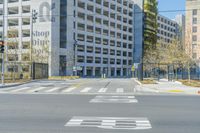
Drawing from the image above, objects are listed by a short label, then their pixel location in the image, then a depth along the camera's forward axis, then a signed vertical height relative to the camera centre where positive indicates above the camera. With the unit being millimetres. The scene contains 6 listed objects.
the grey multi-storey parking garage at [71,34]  74750 +9214
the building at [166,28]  129500 +17955
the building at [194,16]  95375 +16304
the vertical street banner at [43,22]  74731 +11380
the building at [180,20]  149800 +23683
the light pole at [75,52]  80750 +4124
